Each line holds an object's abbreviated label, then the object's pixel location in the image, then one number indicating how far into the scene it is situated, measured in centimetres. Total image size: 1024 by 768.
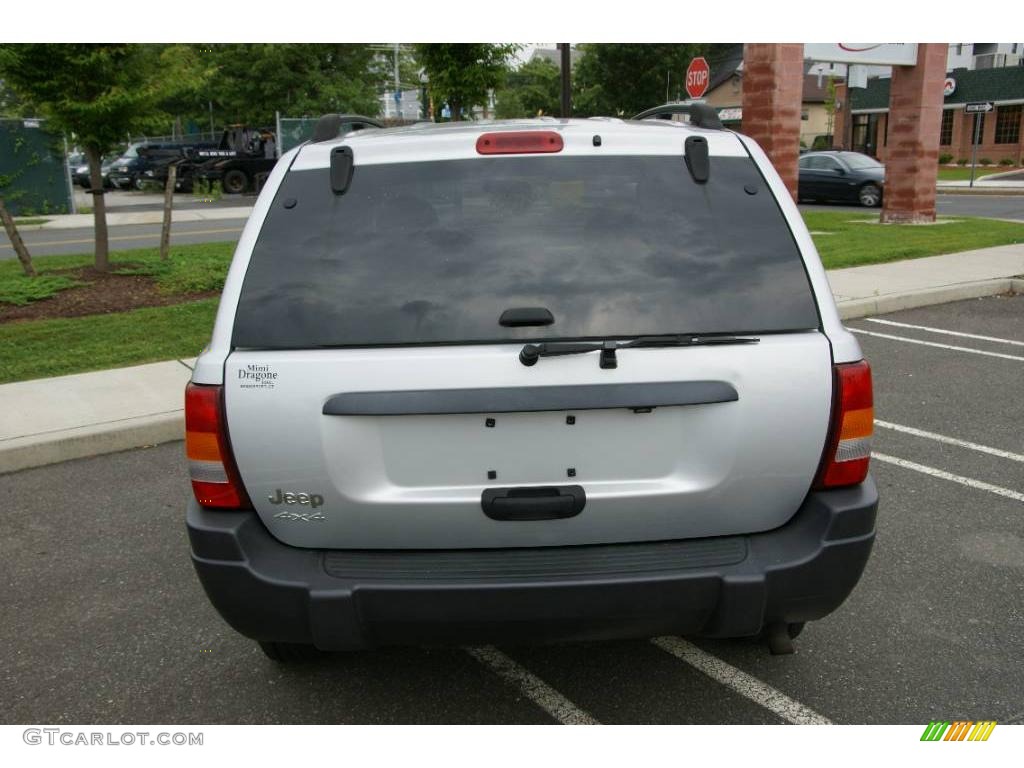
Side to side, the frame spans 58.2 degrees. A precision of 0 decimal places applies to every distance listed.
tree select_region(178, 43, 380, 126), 3700
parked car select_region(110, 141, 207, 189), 3294
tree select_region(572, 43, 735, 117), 5344
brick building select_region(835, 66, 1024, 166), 4528
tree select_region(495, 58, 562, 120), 6359
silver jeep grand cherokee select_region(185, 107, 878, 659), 255
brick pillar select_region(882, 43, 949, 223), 1761
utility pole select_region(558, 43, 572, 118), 1574
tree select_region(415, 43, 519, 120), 1756
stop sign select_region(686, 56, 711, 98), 1490
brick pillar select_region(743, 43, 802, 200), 1463
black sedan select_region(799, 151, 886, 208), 2478
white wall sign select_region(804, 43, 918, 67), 1622
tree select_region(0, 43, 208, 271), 1075
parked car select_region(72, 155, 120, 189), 3432
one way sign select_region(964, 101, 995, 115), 2914
